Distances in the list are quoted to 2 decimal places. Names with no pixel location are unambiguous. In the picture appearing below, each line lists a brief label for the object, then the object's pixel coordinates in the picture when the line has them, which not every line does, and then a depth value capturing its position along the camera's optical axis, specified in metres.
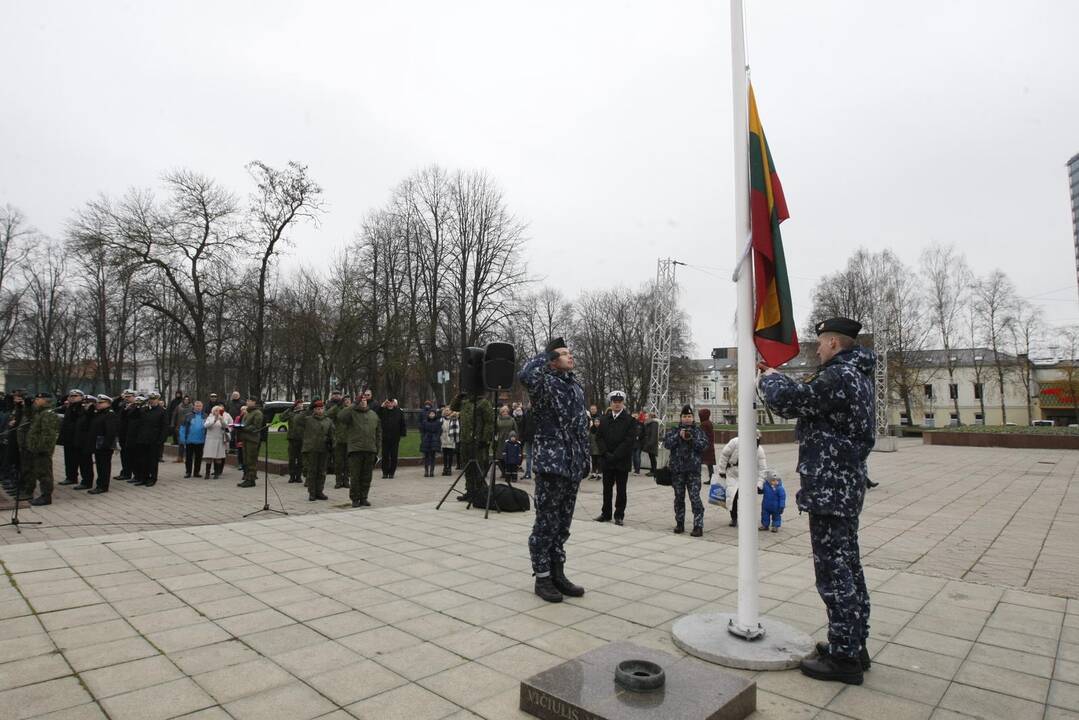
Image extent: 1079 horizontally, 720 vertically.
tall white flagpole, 4.00
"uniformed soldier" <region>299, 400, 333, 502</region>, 11.23
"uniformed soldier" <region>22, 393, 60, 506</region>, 10.00
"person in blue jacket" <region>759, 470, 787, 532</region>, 8.66
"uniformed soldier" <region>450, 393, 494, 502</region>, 13.64
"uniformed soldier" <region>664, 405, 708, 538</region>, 8.38
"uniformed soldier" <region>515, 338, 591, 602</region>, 5.12
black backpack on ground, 9.82
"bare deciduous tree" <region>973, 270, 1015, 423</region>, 46.75
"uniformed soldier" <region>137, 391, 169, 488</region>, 13.16
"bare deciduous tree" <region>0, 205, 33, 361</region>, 35.91
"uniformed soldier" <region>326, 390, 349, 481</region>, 12.16
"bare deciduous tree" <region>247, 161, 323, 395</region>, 29.03
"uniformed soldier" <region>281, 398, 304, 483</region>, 13.96
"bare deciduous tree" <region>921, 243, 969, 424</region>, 46.59
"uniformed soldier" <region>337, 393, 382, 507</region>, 10.31
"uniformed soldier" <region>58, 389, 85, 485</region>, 12.43
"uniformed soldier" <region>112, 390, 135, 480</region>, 13.65
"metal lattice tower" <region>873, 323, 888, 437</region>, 32.31
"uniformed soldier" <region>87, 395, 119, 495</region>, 12.25
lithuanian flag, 4.02
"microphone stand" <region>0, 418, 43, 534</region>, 7.90
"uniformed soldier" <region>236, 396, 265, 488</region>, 13.18
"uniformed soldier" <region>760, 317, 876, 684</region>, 3.50
